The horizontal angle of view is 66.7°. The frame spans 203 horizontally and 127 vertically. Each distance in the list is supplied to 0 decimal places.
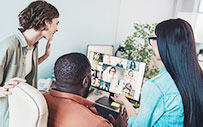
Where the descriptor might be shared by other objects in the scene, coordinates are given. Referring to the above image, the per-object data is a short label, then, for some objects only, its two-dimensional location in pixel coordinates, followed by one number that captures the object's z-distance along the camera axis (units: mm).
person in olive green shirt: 881
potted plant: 1623
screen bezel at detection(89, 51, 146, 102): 1215
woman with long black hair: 739
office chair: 589
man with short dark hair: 701
